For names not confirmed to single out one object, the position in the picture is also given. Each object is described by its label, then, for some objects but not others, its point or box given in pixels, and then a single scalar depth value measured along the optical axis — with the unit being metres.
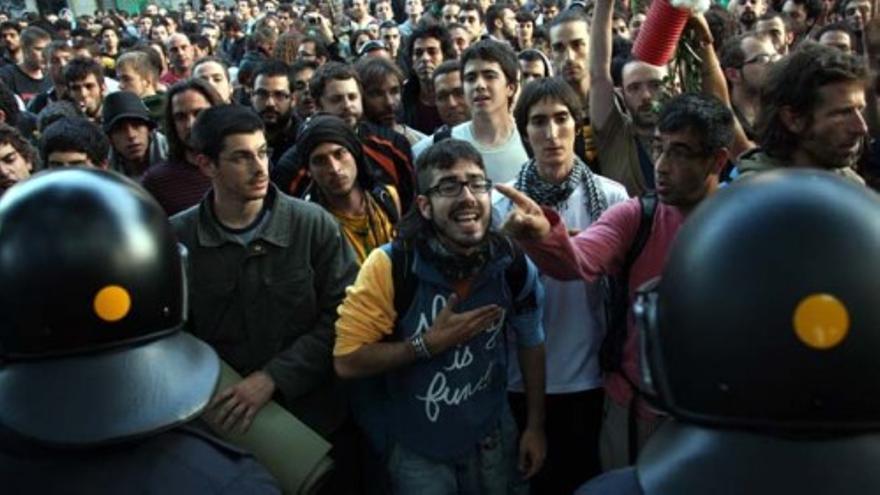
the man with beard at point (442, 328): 2.51
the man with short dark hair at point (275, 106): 4.63
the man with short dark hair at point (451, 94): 4.45
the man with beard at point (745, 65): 4.18
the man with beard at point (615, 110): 3.43
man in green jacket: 2.69
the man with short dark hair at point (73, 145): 3.54
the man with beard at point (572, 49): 4.52
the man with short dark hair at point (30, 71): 7.71
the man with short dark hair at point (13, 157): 3.49
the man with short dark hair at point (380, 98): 4.54
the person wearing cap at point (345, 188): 3.25
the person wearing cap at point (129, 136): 4.25
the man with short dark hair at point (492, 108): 3.71
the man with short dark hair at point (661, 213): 2.39
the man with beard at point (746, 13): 6.86
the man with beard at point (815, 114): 2.40
